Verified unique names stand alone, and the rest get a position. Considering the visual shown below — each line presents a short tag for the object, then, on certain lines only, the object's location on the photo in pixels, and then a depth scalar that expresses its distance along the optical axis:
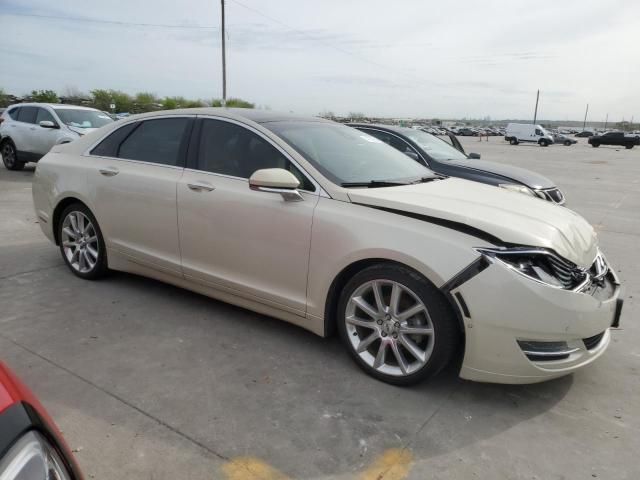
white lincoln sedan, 2.67
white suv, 11.34
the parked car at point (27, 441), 1.12
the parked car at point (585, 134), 75.85
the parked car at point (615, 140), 43.19
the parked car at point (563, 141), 48.22
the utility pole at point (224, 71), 31.56
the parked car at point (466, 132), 72.71
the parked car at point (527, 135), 44.59
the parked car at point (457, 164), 7.04
